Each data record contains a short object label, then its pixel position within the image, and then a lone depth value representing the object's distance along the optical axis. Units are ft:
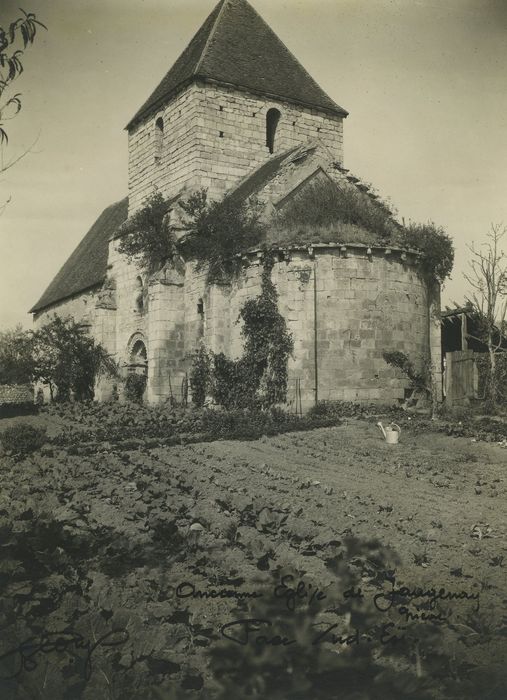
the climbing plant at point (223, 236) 61.26
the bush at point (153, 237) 67.87
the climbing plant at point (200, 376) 62.80
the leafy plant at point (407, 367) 57.31
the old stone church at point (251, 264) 57.21
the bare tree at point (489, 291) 65.48
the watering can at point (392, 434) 42.04
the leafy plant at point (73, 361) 80.74
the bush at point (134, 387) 75.92
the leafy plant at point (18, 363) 87.30
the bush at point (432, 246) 60.75
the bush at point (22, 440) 40.57
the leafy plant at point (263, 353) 57.26
